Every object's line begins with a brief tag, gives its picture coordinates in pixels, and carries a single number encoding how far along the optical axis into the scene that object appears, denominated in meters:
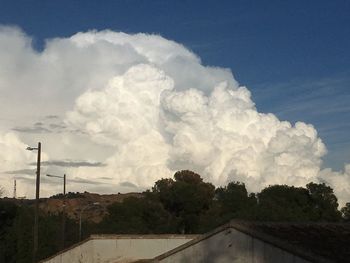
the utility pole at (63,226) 47.44
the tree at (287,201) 61.50
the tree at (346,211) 76.72
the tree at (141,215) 72.75
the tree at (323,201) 79.25
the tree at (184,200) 79.81
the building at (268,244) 20.12
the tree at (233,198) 77.62
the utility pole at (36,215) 41.66
